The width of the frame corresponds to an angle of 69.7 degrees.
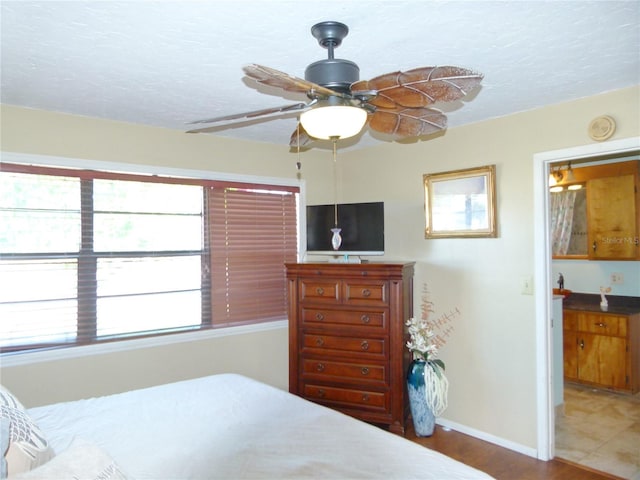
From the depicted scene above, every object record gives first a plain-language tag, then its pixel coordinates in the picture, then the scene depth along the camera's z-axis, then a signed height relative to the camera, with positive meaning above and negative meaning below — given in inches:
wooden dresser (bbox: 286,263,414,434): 133.7 -27.9
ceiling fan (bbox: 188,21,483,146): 58.8 +21.3
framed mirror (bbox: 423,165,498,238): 132.3 +12.3
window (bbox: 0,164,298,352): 117.5 -2.0
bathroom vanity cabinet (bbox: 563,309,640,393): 170.9 -41.4
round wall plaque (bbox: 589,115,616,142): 107.9 +27.2
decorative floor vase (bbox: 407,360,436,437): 134.2 -46.3
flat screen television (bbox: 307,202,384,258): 148.1 +5.7
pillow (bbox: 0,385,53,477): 50.8 -23.1
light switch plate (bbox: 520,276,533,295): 123.7 -11.5
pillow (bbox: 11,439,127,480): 45.7 -22.8
